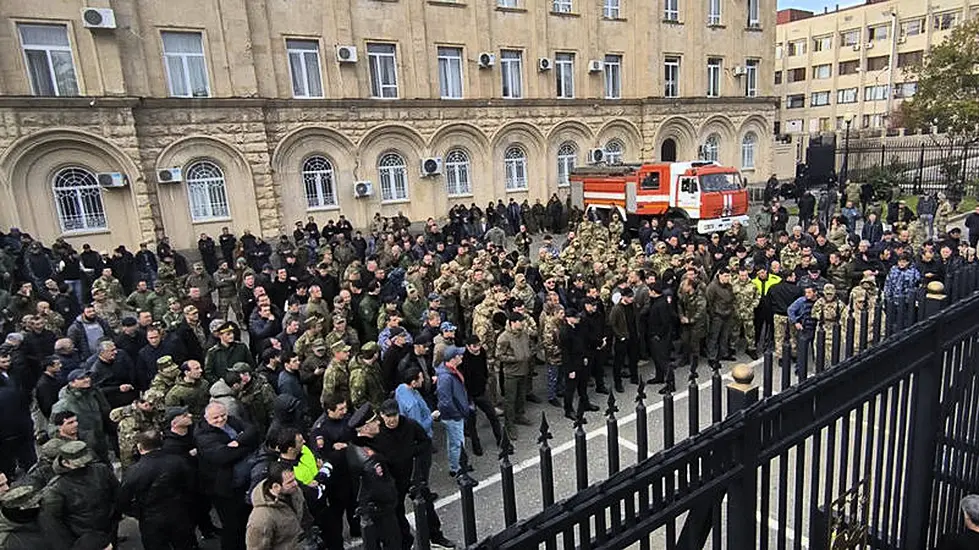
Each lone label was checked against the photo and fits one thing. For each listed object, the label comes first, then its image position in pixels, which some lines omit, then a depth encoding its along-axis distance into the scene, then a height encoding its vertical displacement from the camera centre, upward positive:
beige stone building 17.50 +2.58
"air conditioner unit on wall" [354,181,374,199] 22.17 -0.56
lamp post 28.95 -1.32
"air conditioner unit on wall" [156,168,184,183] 18.92 +0.38
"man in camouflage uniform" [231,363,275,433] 6.41 -2.35
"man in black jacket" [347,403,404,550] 4.46 -2.31
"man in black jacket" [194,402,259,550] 4.96 -2.35
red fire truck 19.52 -1.40
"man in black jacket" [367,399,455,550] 5.01 -2.36
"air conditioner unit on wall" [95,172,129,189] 17.98 +0.35
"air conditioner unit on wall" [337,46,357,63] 21.23 +4.34
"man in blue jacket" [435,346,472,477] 6.44 -2.55
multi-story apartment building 51.59 +7.89
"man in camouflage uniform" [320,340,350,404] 6.37 -2.15
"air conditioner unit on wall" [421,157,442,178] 23.33 +0.12
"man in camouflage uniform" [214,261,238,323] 11.94 -2.12
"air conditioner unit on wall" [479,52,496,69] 23.92 +4.26
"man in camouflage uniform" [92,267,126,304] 10.58 -1.74
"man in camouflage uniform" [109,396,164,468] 5.73 -2.29
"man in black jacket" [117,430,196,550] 4.74 -2.46
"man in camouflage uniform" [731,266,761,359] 9.84 -2.53
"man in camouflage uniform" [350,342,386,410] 6.33 -2.22
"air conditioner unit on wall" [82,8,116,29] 17.16 +5.06
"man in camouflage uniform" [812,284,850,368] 8.28 -2.29
